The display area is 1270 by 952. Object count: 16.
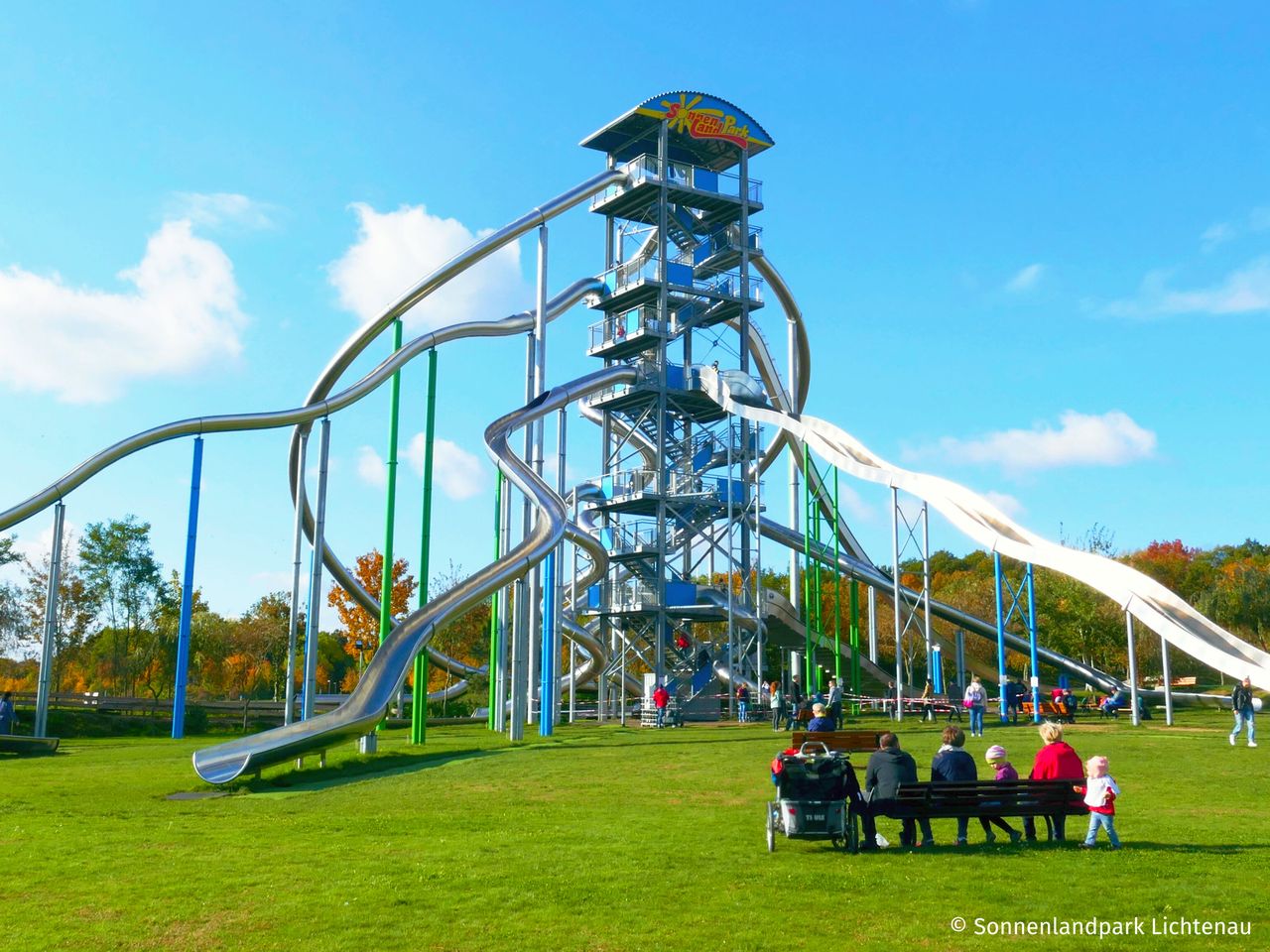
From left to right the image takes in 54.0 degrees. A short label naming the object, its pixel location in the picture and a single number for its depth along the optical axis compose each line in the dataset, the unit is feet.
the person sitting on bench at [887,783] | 38.60
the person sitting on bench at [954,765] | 40.50
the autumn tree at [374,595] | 176.76
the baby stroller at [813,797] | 37.58
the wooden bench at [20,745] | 85.35
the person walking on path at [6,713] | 91.86
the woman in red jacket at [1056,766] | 39.81
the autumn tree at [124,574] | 153.58
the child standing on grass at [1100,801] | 37.22
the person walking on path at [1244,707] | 74.28
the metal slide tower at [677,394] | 124.77
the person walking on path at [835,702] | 89.35
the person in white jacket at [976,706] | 81.56
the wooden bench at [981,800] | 38.42
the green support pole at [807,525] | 127.95
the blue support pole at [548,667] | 92.89
